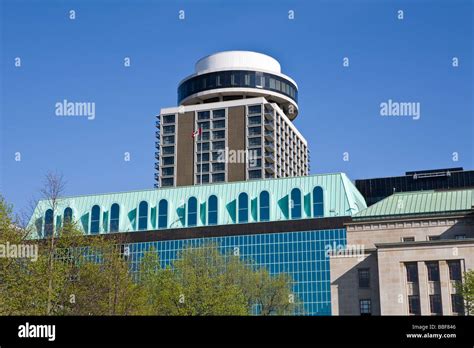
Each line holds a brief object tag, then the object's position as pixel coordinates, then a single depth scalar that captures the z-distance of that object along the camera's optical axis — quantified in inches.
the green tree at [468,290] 2381.9
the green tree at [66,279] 1679.4
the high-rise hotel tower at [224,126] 6476.4
